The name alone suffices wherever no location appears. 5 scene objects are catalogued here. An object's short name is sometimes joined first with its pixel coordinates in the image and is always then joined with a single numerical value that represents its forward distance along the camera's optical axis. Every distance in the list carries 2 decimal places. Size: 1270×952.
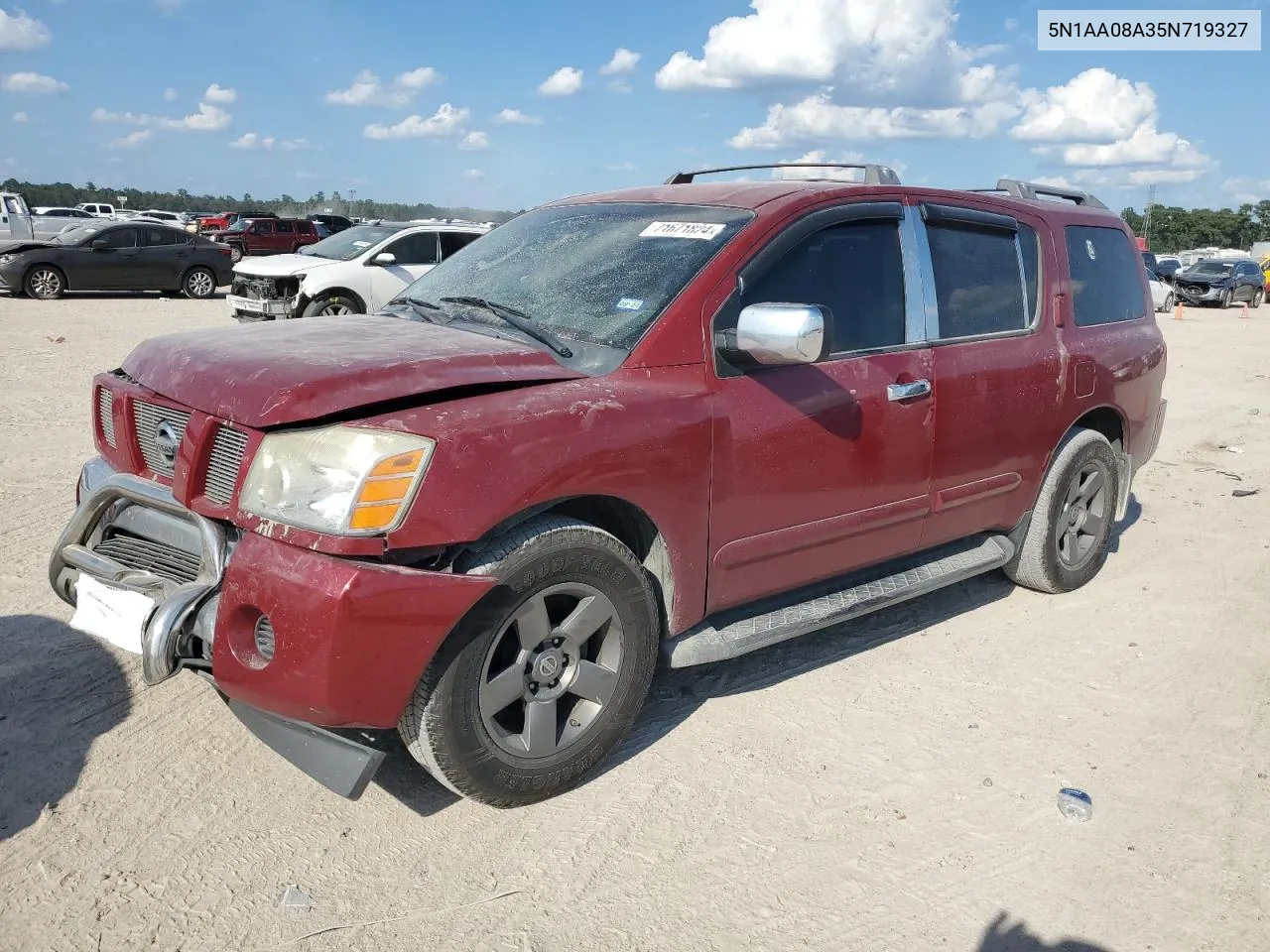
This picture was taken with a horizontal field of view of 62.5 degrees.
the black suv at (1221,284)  30.64
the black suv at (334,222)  35.61
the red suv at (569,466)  2.72
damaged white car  12.99
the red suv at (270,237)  31.30
